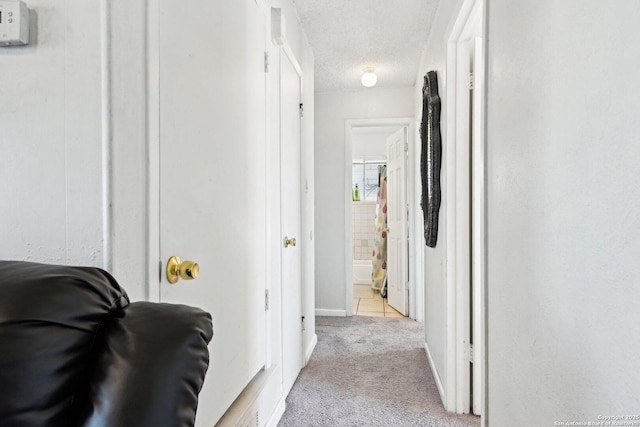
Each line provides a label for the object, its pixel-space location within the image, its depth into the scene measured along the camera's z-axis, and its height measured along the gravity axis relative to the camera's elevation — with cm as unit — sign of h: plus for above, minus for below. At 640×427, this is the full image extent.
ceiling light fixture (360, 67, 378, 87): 350 +133
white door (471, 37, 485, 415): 203 -6
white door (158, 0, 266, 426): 95 +13
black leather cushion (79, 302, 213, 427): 43 -20
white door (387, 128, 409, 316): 406 -11
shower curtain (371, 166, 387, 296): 516 -48
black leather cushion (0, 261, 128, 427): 43 -16
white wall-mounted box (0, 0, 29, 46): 73 +39
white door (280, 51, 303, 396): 212 -4
